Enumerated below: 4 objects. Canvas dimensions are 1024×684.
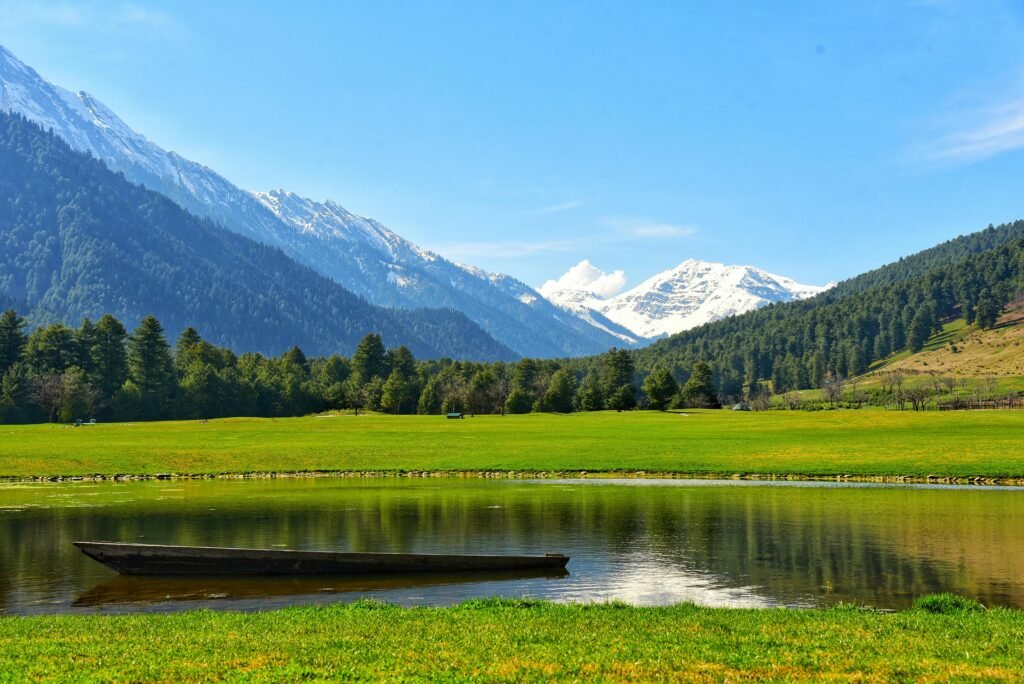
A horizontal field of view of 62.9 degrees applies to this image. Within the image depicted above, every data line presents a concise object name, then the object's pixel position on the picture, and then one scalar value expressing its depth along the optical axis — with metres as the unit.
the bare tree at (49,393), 161.12
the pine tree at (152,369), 181.88
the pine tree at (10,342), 176.62
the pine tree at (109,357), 177.38
